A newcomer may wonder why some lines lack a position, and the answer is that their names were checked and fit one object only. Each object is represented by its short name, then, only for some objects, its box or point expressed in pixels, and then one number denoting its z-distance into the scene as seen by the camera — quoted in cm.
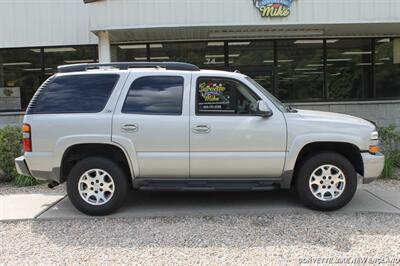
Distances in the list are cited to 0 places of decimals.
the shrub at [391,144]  886
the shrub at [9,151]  827
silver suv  586
